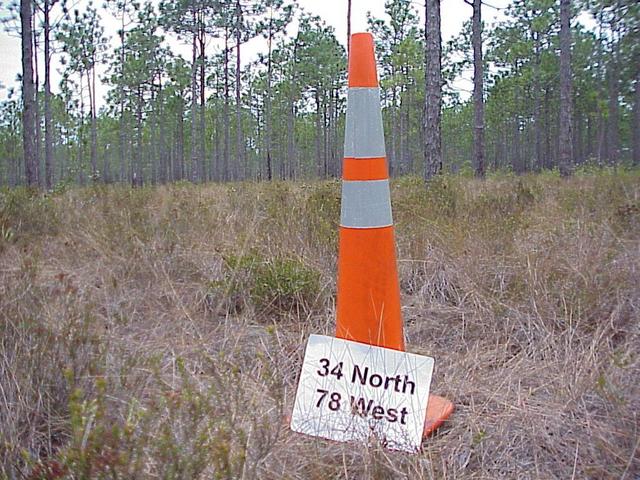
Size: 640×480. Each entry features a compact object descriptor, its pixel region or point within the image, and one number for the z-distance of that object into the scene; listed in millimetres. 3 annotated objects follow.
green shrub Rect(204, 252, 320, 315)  2975
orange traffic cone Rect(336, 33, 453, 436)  2078
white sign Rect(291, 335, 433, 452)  1767
